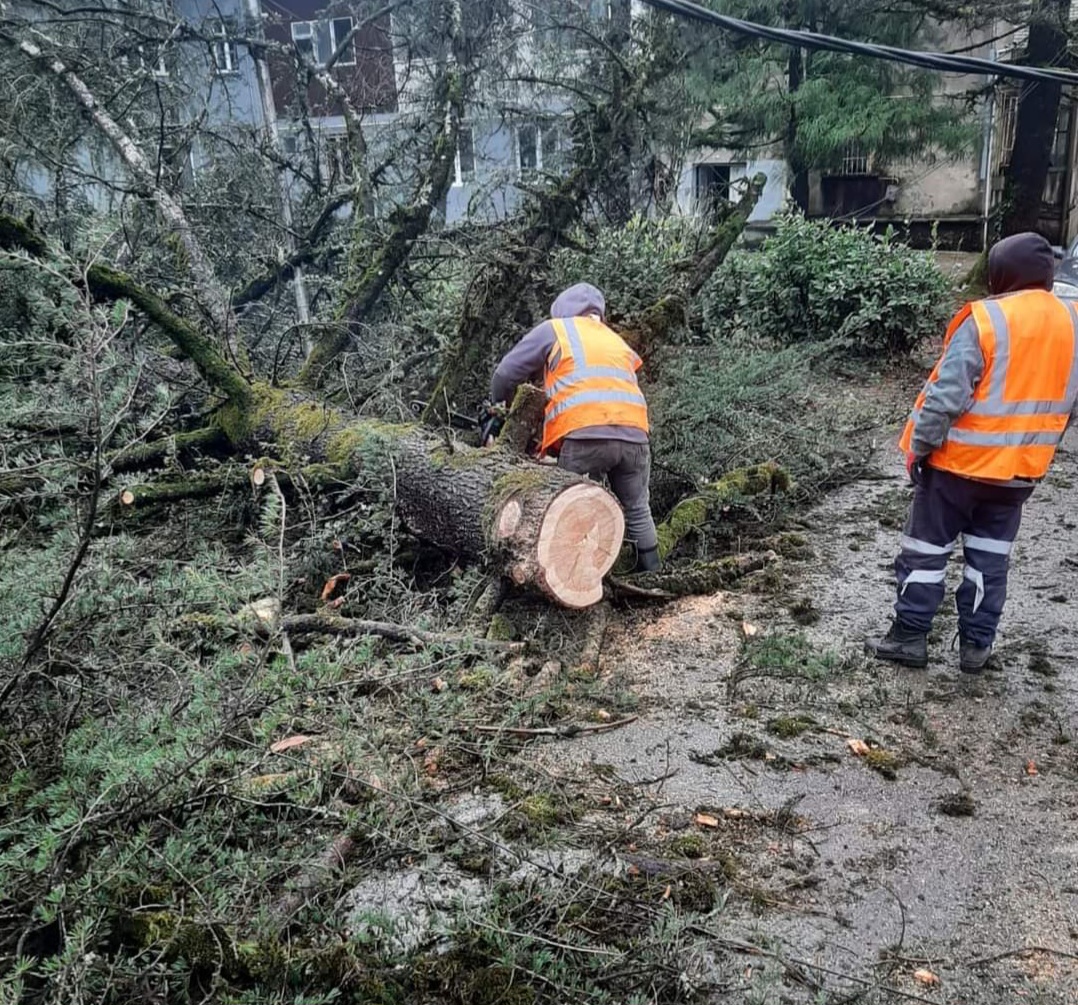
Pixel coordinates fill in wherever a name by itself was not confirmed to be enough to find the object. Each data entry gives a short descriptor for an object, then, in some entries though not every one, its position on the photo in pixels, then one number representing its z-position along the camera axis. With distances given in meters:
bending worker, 4.33
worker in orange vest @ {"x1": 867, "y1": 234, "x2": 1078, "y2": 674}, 3.25
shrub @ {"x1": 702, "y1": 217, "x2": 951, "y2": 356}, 9.01
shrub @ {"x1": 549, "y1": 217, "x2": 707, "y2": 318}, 6.96
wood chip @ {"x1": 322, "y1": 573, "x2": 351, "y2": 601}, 4.19
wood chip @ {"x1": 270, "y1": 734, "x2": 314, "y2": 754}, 2.63
